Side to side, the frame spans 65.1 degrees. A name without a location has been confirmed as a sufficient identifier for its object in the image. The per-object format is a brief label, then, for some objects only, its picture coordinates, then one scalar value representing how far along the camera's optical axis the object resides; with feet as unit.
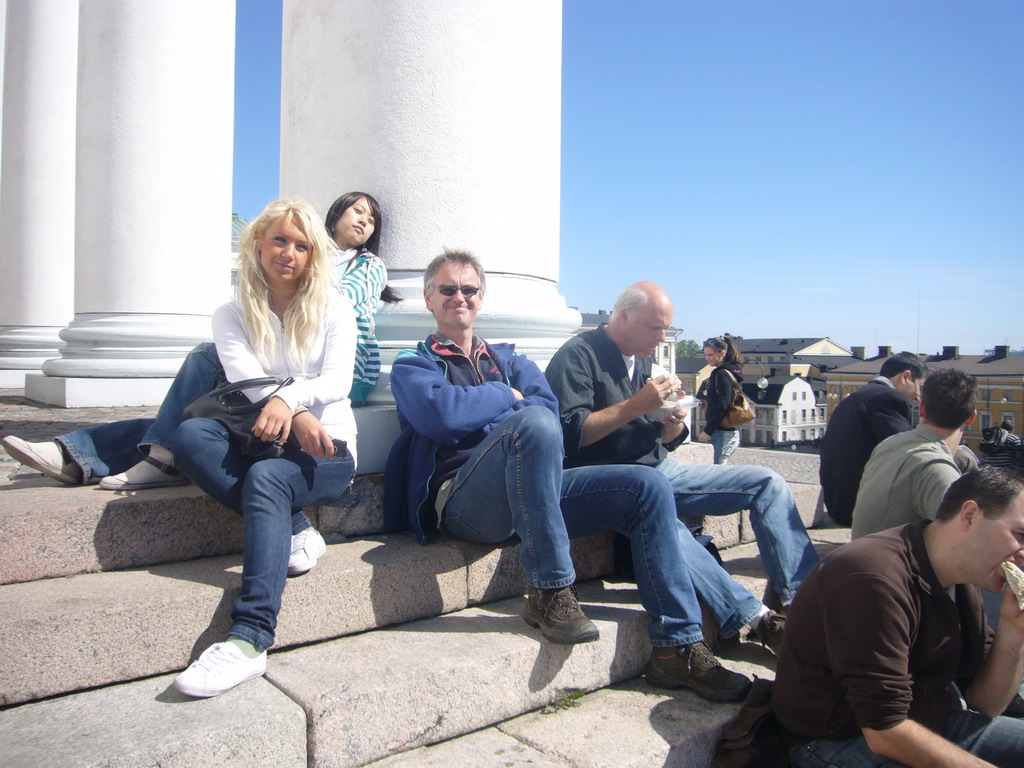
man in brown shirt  7.84
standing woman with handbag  26.25
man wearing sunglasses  9.82
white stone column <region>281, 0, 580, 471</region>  13.21
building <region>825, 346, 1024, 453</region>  199.93
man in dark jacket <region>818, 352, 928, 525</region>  16.02
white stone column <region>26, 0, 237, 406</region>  20.33
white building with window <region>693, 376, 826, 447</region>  272.31
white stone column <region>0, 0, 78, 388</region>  29.68
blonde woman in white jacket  8.52
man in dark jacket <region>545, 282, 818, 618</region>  12.17
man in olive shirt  11.90
